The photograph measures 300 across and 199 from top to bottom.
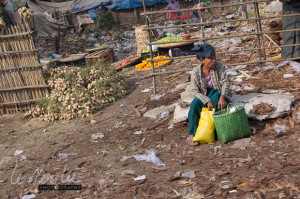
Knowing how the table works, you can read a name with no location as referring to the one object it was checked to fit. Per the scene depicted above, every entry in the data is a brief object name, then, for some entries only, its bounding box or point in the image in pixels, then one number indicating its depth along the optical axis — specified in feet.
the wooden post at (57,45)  44.13
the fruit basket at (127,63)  32.89
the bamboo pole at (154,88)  21.89
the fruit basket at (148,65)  29.12
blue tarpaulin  62.08
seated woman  13.96
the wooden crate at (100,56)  33.12
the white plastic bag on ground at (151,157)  13.17
